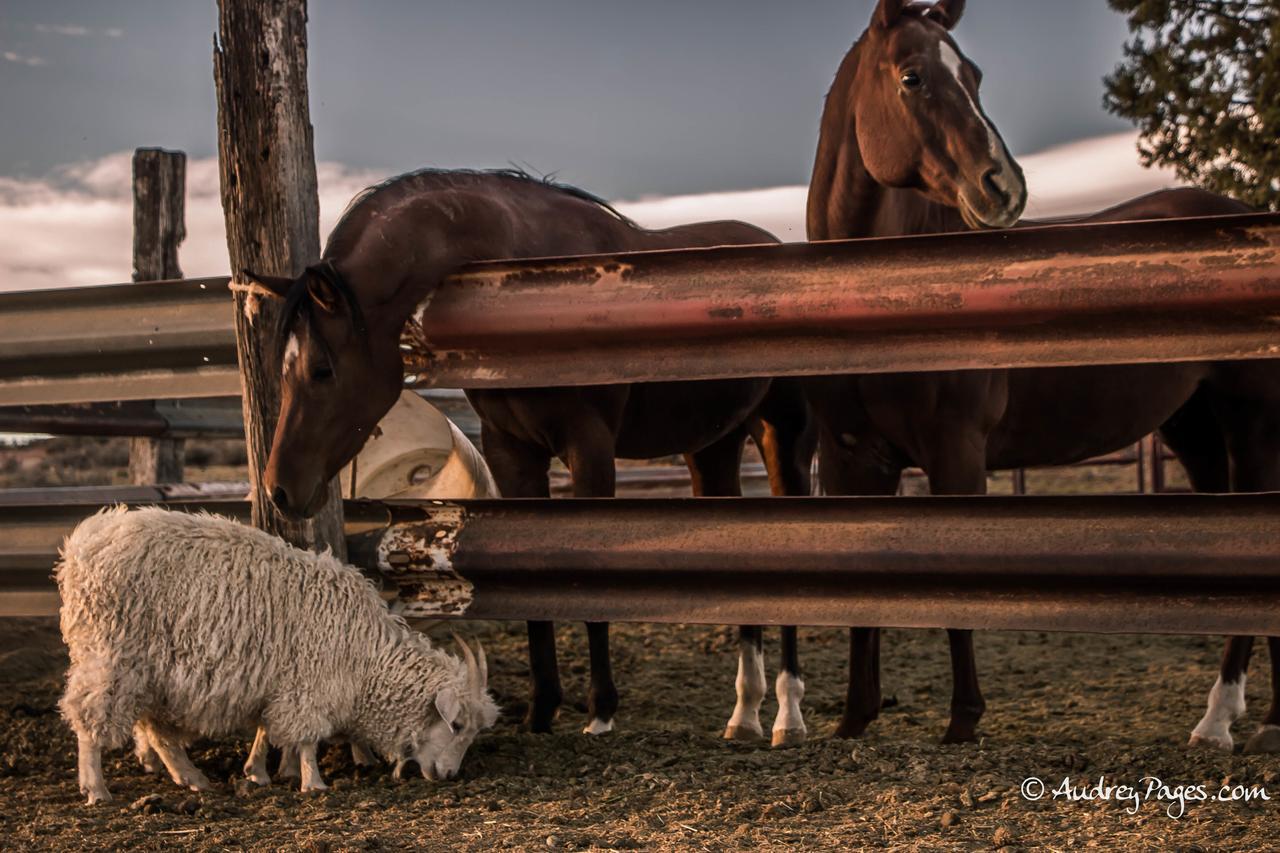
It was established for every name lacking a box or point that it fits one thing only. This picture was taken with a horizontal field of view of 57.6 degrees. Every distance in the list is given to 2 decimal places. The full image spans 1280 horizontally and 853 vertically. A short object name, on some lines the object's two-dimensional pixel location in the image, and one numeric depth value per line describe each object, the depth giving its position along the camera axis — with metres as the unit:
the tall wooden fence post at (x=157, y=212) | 8.97
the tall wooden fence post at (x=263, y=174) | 4.20
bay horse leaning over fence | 3.87
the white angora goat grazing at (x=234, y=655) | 3.59
